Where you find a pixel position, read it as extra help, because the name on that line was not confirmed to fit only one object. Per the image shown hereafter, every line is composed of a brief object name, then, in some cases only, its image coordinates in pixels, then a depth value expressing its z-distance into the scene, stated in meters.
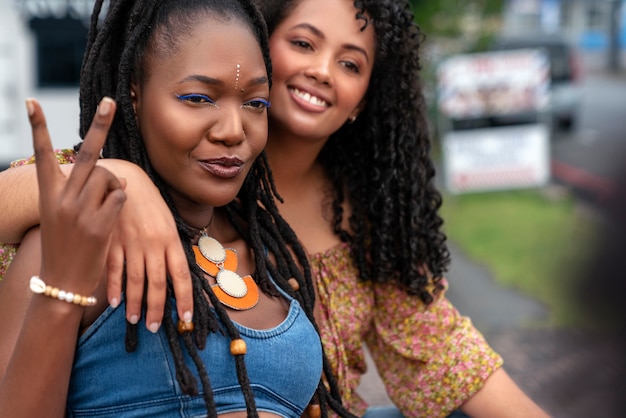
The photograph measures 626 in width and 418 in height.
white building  8.85
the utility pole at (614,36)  30.44
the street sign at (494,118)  8.67
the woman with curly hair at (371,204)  2.51
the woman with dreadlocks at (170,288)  1.55
